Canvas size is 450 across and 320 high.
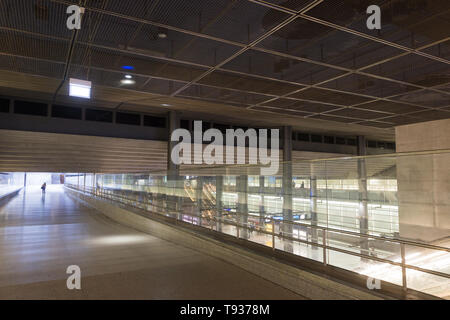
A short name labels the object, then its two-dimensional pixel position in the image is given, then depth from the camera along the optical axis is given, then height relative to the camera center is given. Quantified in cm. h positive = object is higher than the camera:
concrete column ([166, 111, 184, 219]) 919 -33
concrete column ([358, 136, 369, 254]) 506 -31
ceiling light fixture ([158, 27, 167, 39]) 678 +338
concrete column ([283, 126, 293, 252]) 658 -22
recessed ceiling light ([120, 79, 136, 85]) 1046 +345
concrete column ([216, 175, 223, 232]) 766 -42
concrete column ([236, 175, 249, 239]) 707 -29
